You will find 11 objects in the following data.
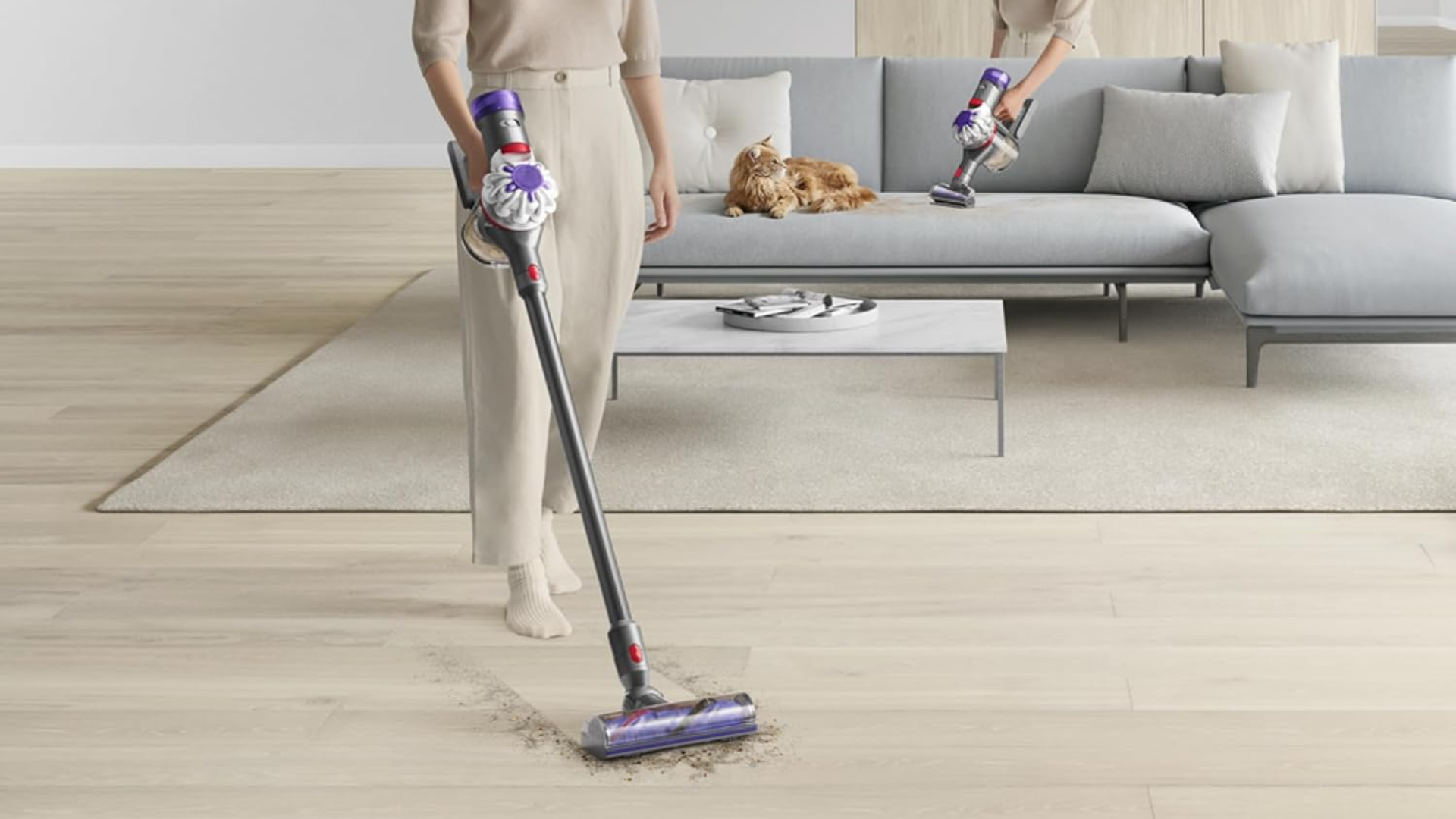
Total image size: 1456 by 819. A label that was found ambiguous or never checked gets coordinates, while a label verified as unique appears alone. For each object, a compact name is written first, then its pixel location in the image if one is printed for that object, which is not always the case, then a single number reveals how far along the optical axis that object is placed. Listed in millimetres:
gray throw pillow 5035
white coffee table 3744
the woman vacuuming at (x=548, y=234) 2500
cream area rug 3447
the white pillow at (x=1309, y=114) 5102
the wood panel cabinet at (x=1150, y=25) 6816
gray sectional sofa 4141
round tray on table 3902
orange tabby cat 4797
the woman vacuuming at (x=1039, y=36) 4879
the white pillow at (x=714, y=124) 5215
